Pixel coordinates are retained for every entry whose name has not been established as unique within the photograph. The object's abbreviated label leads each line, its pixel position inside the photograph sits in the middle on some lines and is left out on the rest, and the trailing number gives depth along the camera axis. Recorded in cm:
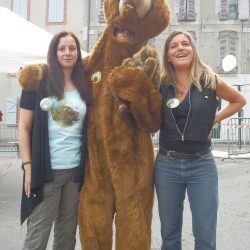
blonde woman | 266
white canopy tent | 636
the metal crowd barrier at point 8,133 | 1820
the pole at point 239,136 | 1213
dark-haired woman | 261
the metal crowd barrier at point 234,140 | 1197
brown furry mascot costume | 265
